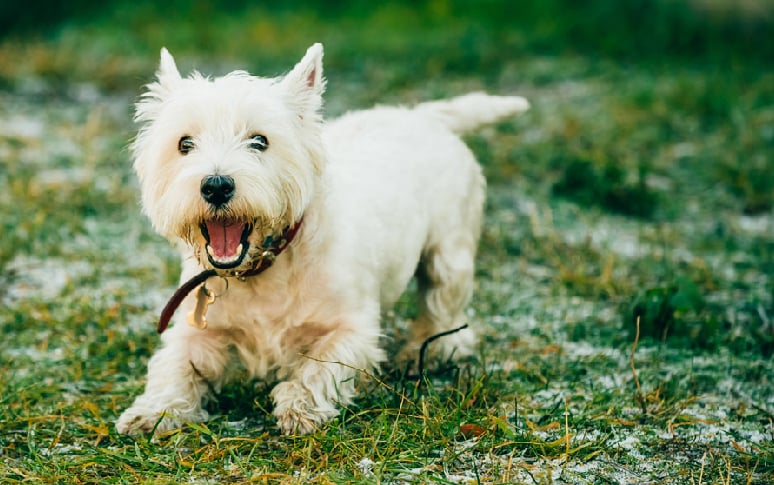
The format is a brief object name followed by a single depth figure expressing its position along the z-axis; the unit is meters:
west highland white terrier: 3.37
